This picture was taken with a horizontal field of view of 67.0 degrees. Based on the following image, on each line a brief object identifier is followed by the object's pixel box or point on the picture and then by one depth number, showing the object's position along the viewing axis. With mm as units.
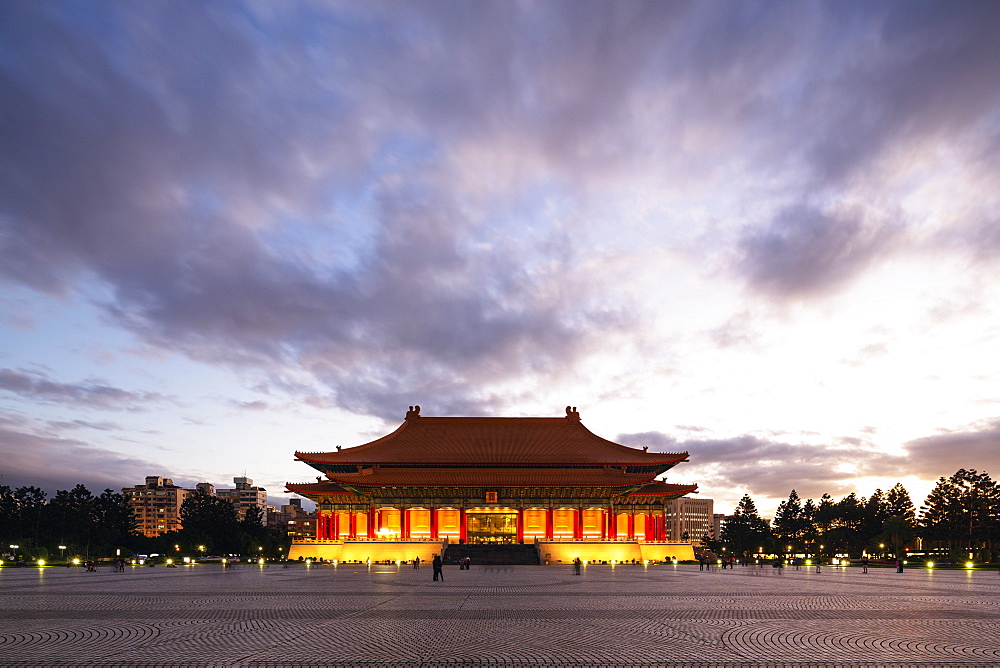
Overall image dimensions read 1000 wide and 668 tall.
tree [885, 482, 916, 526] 111000
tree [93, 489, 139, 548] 91812
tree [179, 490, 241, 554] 87000
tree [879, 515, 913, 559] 97500
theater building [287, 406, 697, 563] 70188
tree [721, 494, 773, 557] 120812
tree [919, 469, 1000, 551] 83938
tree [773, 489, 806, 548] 125250
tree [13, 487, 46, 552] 83562
